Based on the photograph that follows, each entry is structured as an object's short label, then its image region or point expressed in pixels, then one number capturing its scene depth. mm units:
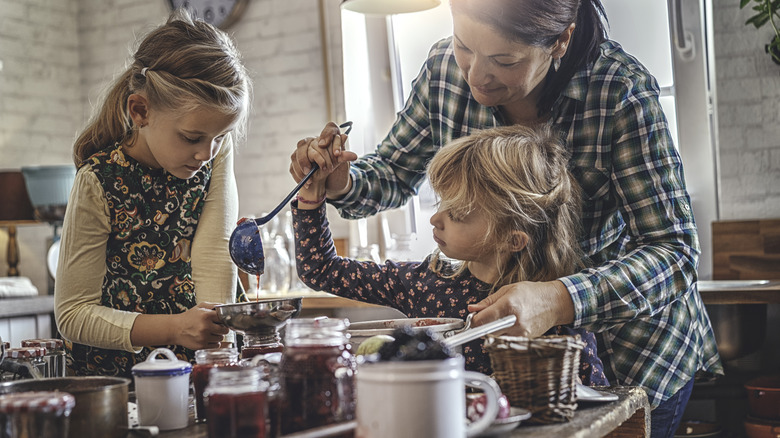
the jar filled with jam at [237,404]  958
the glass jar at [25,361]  1413
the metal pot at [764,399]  2682
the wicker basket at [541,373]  1073
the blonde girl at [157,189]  1789
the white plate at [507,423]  985
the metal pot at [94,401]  1046
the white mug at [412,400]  839
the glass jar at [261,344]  1337
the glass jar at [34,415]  941
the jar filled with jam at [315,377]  986
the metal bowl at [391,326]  1257
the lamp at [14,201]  4441
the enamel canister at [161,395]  1141
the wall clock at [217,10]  4660
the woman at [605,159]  1572
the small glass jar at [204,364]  1207
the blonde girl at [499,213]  1687
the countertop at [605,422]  1046
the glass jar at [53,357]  1600
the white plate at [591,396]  1196
